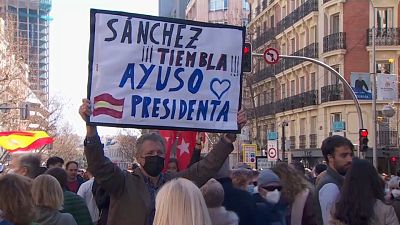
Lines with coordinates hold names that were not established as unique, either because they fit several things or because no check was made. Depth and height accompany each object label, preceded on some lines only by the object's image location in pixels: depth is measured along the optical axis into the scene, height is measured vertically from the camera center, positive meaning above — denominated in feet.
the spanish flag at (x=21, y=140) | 53.01 -0.21
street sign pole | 76.54 +6.16
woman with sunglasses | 20.97 -2.02
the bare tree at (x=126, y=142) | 359.87 -2.82
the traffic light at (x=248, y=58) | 65.41 +7.65
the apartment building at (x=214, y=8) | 289.94 +56.42
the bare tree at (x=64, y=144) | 227.40 -2.33
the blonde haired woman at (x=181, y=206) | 11.91 -1.22
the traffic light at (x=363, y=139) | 83.05 -0.29
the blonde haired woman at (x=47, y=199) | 18.39 -1.66
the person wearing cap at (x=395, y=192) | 22.91 -2.03
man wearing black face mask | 16.81 -0.98
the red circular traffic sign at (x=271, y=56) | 77.20 +9.20
